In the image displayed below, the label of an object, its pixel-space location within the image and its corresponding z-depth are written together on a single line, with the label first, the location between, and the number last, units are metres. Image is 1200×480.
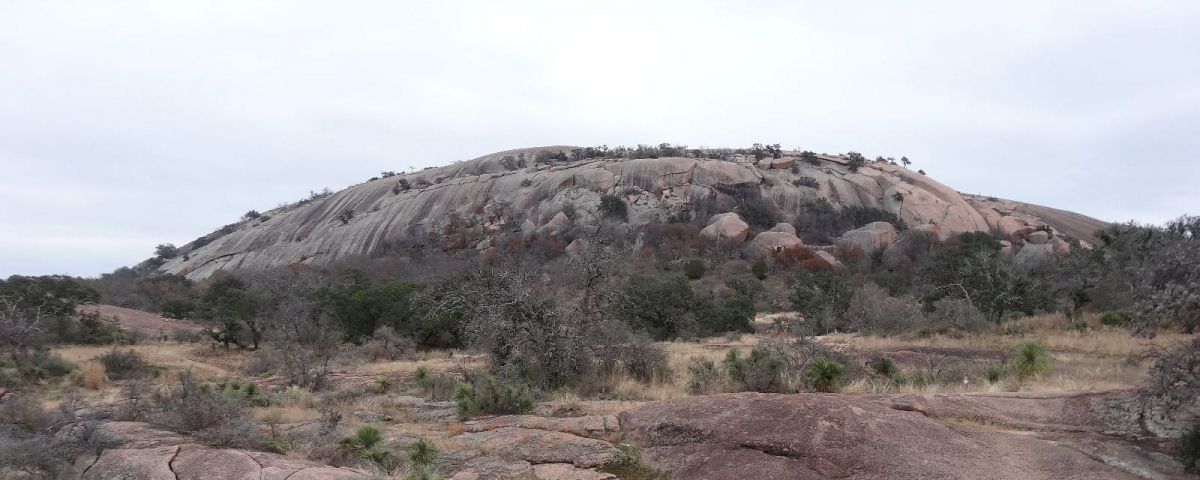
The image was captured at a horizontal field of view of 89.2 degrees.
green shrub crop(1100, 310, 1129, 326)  16.79
